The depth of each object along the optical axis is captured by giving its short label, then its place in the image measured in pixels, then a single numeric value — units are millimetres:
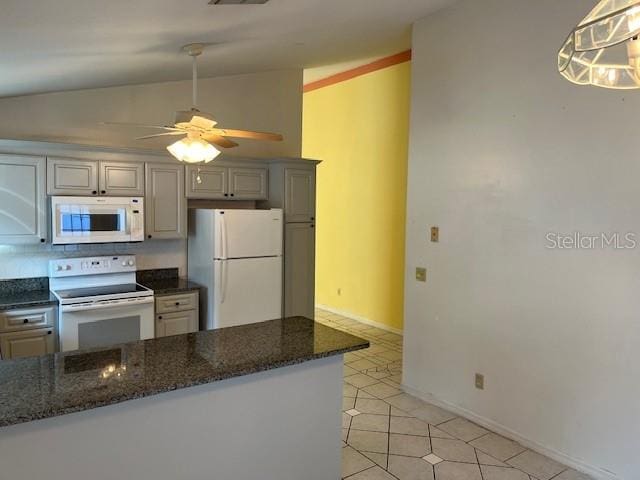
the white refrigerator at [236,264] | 4316
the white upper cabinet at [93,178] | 3826
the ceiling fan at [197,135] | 2803
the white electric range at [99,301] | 3656
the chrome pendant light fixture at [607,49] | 1243
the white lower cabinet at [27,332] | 3479
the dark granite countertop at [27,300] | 3500
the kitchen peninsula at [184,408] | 1582
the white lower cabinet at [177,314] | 4191
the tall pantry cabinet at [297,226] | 4980
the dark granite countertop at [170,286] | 4219
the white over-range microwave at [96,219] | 3770
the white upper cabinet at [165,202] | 4324
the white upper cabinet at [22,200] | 3629
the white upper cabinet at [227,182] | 4562
